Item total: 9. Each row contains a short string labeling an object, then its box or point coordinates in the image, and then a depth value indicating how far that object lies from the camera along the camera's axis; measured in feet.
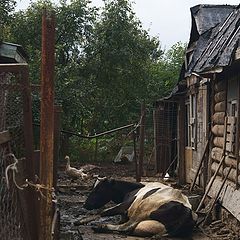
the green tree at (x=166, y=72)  96.78
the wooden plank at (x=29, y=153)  10.55
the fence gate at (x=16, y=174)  10.34
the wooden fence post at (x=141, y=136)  45.29
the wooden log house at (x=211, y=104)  31.68
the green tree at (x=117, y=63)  80.48
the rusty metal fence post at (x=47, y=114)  9.89
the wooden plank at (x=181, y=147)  53.36
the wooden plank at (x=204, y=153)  40.93
